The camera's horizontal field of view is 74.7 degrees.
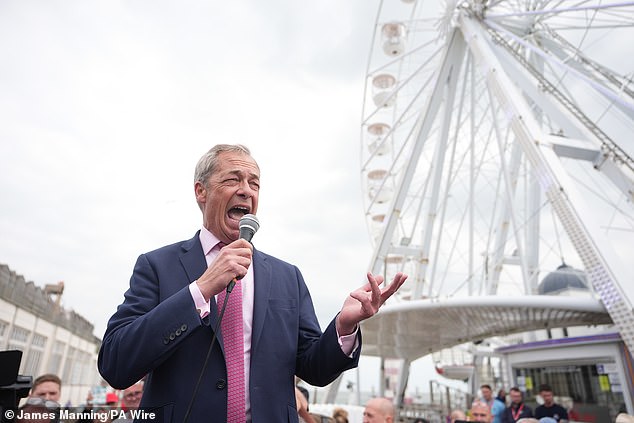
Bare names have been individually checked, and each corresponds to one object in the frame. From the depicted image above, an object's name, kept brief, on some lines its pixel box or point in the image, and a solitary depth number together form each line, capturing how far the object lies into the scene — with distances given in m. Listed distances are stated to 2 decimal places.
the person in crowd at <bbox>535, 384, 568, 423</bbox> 7.08
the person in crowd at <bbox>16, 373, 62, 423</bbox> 1.66
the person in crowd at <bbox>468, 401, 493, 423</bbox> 6.23
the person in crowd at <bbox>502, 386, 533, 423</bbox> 7.22
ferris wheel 7.71
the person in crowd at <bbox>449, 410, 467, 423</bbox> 6.89
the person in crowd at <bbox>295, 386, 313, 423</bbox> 3.11
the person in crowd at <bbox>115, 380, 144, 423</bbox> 3.80
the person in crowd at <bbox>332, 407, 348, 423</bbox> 5.96
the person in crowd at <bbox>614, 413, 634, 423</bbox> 4.12
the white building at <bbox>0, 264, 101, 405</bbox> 11.90
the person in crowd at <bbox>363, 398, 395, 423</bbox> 3.84
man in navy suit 1.20
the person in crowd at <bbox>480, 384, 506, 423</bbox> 7.76
